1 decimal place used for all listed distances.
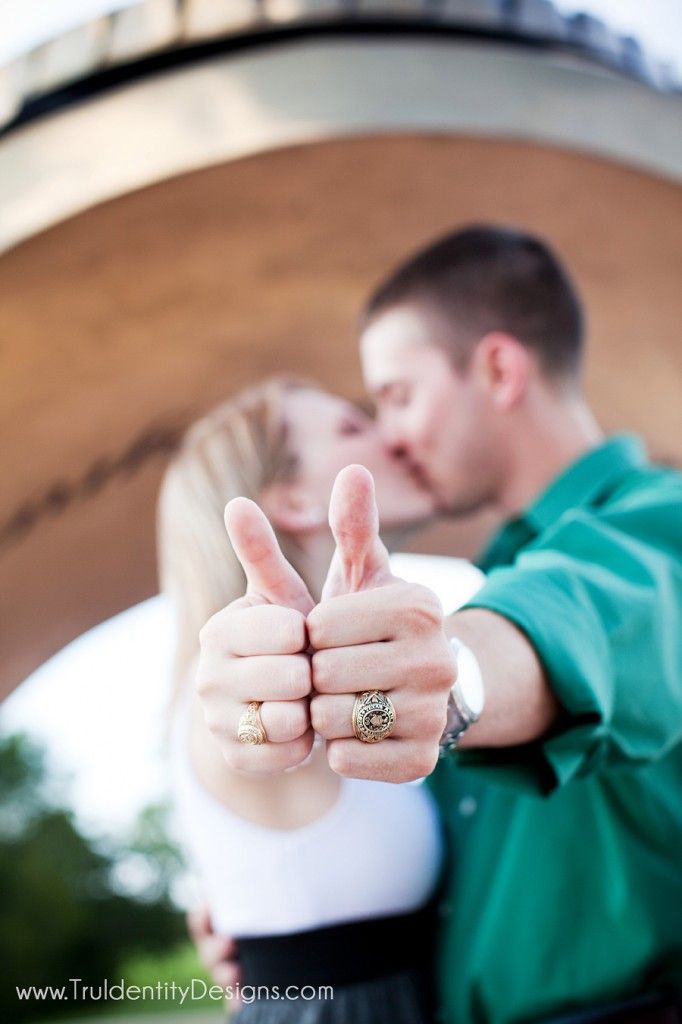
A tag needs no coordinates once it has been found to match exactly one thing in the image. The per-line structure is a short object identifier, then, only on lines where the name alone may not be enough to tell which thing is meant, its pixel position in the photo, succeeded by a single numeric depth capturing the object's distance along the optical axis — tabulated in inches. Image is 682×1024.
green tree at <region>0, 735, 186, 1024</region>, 550.3
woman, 43.9
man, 22.2
